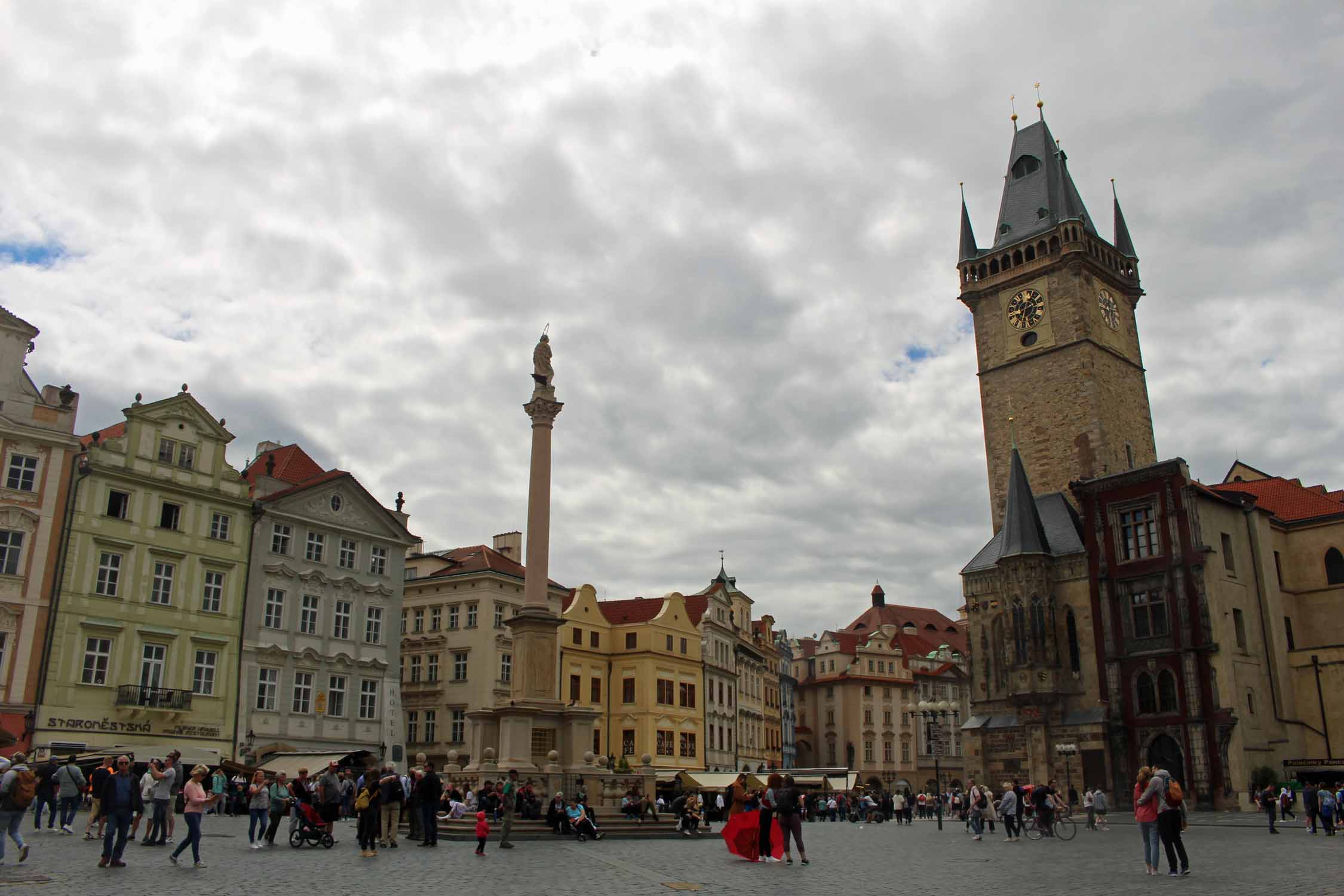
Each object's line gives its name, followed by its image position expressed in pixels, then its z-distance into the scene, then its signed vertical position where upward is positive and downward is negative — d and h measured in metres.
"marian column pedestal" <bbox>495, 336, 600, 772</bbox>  27.12 +1.72
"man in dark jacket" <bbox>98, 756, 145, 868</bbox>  14.66 -0.75
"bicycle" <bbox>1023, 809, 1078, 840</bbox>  28.47 -1.93
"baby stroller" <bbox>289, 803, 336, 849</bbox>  19.76 -1.35
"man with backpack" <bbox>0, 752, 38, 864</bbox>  13.93 -0.54
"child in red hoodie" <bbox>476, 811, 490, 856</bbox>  19.41 -1.39
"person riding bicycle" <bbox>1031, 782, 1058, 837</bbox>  28.07 -1.35
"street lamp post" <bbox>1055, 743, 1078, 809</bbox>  46.16 +0.05
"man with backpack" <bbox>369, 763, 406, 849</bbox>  20.55 -0.95
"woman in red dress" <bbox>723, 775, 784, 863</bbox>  19.12 -1.44
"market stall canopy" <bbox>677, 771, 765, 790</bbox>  51.28 -1.20
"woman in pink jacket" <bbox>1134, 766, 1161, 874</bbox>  15.73 -0.90
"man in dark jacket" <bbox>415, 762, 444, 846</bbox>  20.55 -0.87
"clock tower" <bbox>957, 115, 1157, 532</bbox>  57.09 +22.32
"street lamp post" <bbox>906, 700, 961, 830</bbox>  42.50 +1.76
